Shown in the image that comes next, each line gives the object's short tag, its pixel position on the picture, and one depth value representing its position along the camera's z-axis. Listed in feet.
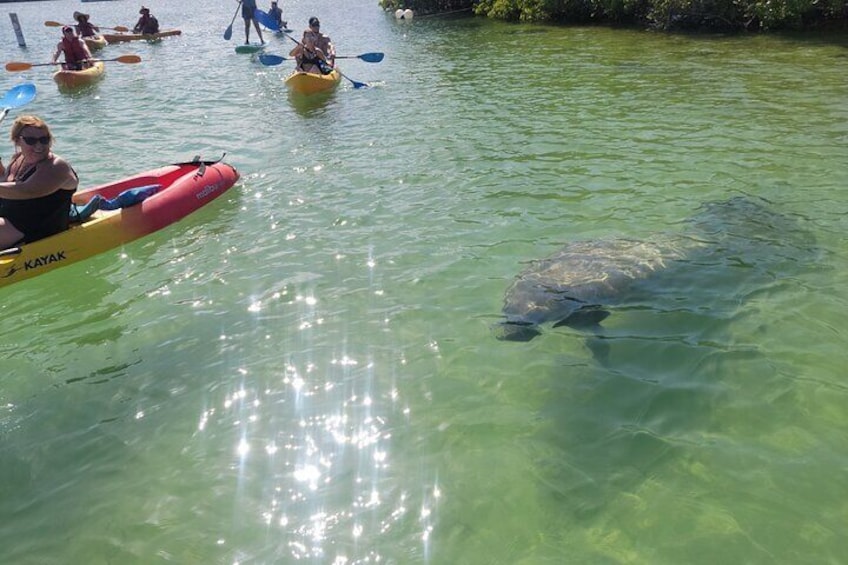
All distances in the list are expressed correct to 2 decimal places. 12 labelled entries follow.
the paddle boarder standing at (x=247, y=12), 84.78
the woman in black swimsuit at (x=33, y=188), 20.75
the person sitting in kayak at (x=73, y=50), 60.95
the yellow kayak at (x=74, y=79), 56.39
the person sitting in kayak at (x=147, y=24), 92.22
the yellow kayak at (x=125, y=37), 90.12
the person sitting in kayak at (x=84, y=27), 79.97
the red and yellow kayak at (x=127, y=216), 22.11
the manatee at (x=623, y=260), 18.48
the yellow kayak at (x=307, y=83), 50.67
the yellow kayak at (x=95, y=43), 81.46
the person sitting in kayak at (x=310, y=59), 53.57
